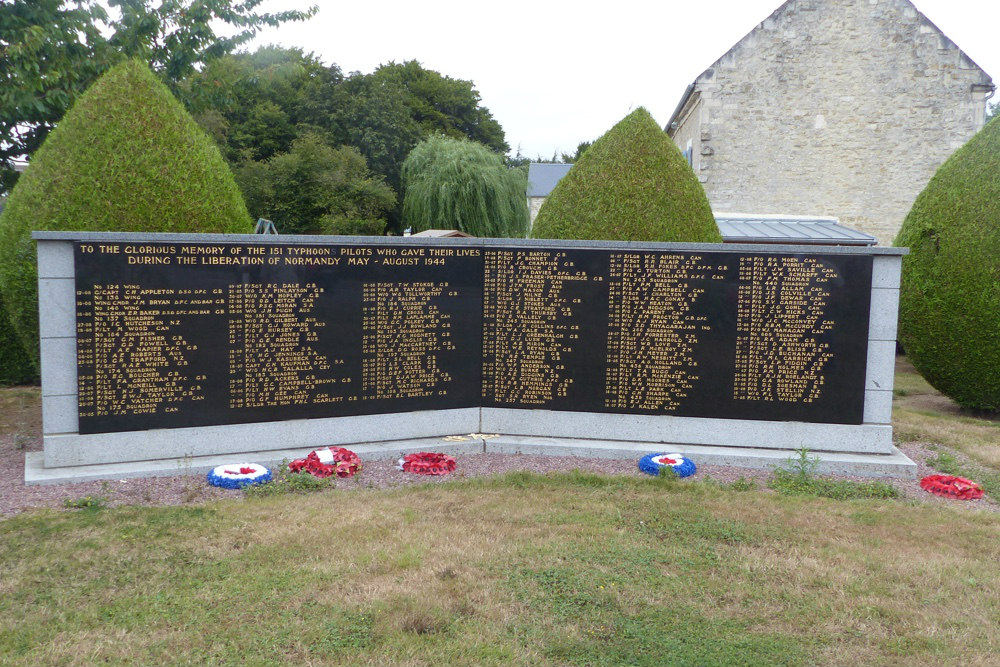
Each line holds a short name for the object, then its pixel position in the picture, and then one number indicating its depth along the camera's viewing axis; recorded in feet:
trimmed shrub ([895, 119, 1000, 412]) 39.01
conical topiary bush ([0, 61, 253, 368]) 28.22
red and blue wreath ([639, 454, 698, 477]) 27.58
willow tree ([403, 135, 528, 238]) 114.42
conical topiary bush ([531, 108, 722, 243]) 33.19
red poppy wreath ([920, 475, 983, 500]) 26.53
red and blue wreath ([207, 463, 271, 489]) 25.05
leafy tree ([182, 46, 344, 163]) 136.87
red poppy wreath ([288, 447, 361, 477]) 26.53
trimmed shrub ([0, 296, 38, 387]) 39.50
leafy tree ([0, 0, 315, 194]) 37.52
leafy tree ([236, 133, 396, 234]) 126.41
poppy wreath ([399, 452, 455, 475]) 27.30
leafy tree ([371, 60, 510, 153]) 176.24
